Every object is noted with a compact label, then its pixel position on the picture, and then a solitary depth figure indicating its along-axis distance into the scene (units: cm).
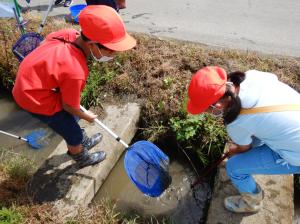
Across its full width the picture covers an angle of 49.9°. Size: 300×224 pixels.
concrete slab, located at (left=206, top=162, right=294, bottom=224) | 300
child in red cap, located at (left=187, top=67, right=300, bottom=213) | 223
